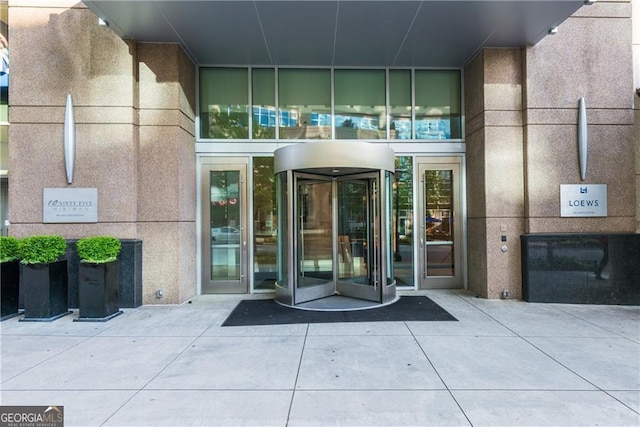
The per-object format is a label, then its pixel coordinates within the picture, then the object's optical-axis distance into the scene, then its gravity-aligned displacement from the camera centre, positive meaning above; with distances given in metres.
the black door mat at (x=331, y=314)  5.74 -1.62
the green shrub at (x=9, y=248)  5.97 -0.44
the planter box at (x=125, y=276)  6.47 -1.00
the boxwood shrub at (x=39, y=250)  5.64 -0.44
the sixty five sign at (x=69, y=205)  6.47 +0.29
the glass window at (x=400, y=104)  8.08 +2.56
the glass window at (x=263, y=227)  7.80 -0.17
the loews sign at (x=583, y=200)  6.81 +0.30
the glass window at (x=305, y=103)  8.00 +2.59
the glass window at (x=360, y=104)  8.06 +2.57
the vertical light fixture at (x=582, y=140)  6.76 +1.43
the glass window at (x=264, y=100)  7.94 +2.64
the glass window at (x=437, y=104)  8.10 +2.56
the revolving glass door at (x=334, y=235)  6.69 -0.33
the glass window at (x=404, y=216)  7.90 +0.04
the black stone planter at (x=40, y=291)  5.74 -1.13
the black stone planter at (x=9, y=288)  5.98 -1.12
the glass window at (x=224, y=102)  7.90 +2.59
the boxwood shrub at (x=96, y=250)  5.73 -0.46
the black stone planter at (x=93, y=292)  5.74 -1.14
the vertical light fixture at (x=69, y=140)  6.44 +1.45
